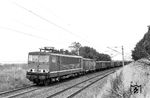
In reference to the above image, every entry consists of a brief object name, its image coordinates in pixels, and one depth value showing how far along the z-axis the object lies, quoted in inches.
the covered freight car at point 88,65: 1263.5
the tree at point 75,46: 3553.2
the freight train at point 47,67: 708.0
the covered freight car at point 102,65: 1768.0
